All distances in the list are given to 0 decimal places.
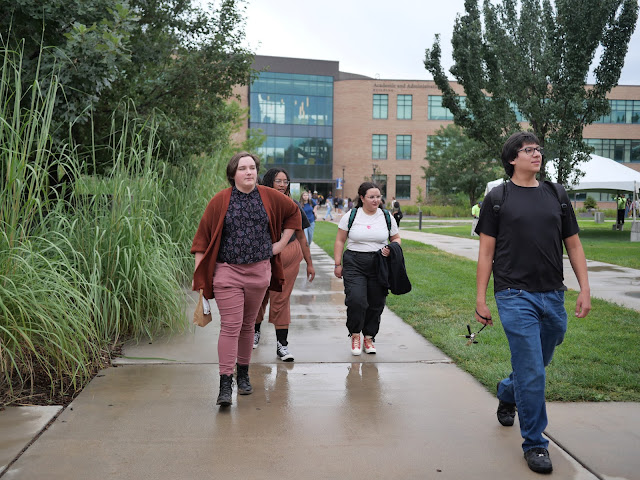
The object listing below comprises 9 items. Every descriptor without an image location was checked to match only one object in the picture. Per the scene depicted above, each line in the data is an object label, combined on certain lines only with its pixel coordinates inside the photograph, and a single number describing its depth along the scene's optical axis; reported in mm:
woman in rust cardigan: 4750
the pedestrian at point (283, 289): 6230
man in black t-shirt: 3723
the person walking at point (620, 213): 31141
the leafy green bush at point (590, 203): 62806
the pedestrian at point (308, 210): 12928
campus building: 75062
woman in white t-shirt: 6320
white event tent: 26750
